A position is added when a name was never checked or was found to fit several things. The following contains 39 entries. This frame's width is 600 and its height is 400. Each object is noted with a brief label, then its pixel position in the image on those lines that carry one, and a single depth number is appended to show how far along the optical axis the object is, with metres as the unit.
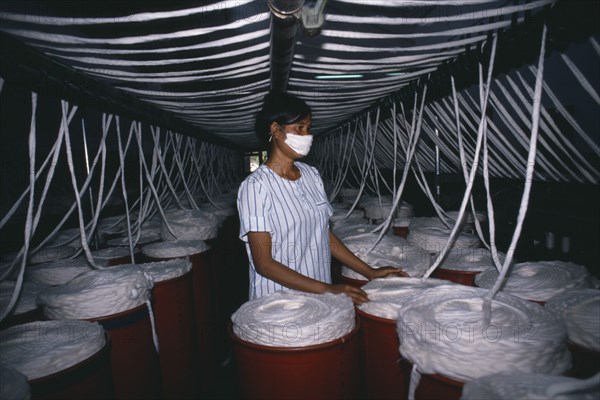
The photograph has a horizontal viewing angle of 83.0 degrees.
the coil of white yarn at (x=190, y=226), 3.12
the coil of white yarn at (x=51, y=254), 2.48
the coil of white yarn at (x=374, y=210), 4.07
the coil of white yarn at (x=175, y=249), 2.62
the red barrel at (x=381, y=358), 1.31
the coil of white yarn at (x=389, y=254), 1.87
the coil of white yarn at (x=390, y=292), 1.33
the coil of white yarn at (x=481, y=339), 0.88
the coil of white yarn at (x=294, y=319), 1.20
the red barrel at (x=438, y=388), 0.87
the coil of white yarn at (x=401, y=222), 3.30
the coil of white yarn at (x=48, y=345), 1.15
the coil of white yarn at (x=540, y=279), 1.32
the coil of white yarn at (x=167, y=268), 2.10
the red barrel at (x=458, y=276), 1.79
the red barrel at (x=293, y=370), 1.18
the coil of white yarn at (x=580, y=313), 0.98
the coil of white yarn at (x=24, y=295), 1.67
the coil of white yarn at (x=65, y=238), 2.96
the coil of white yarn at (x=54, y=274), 2.07
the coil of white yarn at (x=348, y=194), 6.00
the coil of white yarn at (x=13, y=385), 0.92
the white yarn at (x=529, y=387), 0.69
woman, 1.55
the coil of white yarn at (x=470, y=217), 2.91
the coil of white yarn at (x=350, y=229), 2.68
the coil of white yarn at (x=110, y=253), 2.45
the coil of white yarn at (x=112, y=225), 3.51
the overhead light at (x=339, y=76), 2.00
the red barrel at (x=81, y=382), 1.12
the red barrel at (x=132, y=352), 1.54
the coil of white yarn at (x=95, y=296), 1.53
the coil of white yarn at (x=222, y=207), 4.83
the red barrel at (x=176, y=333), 2.08
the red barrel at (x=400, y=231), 3.26
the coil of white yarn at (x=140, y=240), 3.15
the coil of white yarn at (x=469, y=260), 1.83
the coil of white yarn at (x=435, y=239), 2.31
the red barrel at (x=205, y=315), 2.72
